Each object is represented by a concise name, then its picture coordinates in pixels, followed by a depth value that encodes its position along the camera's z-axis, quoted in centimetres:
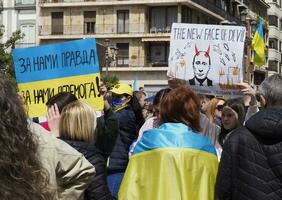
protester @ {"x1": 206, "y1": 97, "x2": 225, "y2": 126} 887
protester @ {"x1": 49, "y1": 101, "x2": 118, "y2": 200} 547
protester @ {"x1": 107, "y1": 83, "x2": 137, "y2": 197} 799
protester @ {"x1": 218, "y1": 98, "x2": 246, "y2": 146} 742
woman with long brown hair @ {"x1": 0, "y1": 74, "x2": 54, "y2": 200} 253
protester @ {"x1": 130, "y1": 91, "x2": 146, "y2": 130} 885
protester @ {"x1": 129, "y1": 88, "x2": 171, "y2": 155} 725
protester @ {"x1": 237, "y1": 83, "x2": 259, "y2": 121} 663
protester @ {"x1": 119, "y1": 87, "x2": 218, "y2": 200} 516
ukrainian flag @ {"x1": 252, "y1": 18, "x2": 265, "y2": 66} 1583
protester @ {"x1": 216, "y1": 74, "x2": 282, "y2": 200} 503
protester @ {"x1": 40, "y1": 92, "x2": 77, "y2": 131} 620
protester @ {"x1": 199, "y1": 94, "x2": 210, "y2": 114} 905
